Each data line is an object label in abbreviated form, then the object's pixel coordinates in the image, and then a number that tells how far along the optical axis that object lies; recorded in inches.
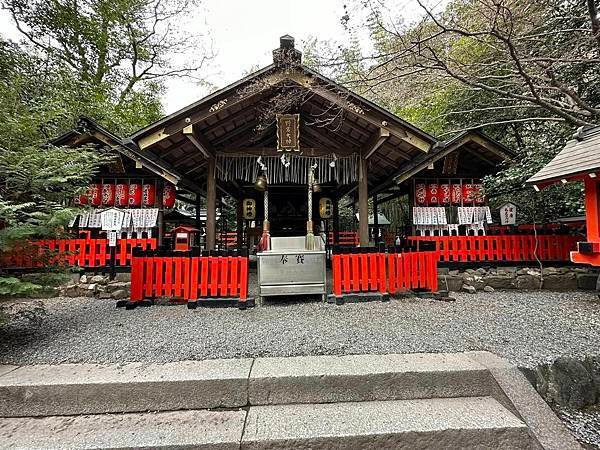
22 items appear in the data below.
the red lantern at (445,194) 351.6
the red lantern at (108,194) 338.6
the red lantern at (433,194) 350.3
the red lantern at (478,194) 340.5
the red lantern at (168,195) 353.1
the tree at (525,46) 208.8
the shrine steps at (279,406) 91.1
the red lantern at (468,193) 349.3
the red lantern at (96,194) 334.6
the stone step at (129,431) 88.4
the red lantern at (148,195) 344.8
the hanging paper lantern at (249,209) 416.2
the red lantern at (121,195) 340.8
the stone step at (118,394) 104.1
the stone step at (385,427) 89.4
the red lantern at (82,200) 328.2
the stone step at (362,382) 106.6
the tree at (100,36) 516.7
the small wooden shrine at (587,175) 188.5
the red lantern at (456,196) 351.3
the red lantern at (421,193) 350.9
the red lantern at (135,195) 342.3
